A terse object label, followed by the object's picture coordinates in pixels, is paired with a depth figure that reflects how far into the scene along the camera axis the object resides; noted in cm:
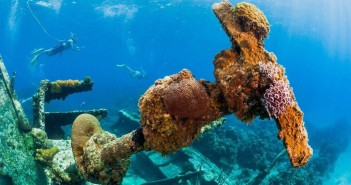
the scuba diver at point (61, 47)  1257
